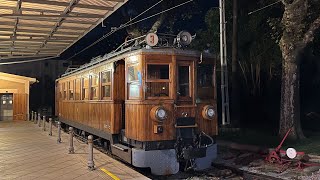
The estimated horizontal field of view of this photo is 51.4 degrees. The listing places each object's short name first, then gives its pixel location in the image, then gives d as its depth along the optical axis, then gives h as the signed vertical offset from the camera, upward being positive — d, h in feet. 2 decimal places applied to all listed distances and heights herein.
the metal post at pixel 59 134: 38.81 -3.91
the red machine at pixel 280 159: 29.30 -5.73
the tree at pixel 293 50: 39.06 +5.71
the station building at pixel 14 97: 74.71 +0.92
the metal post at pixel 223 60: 43.71 +5.23
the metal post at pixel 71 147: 30.95 -4.37
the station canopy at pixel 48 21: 33.32 +9.51
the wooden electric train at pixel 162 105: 25.27 -0.48
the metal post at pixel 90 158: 24.14 -4.26
